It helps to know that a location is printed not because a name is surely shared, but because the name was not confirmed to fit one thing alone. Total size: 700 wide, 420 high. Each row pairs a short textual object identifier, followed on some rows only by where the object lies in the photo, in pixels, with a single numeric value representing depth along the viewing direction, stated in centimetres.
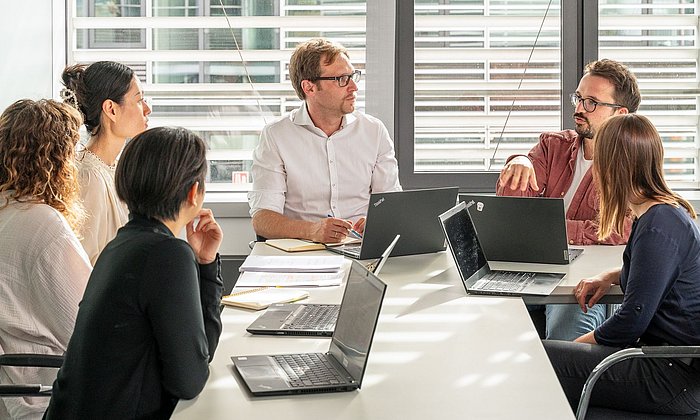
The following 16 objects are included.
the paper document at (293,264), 282
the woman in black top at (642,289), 227
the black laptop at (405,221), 292
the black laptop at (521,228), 295
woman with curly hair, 212
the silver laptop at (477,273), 260
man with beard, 355
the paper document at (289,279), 267
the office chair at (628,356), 207
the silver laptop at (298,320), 211
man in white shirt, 387
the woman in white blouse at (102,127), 289
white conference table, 159
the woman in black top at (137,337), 164
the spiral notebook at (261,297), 240
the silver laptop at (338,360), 168
